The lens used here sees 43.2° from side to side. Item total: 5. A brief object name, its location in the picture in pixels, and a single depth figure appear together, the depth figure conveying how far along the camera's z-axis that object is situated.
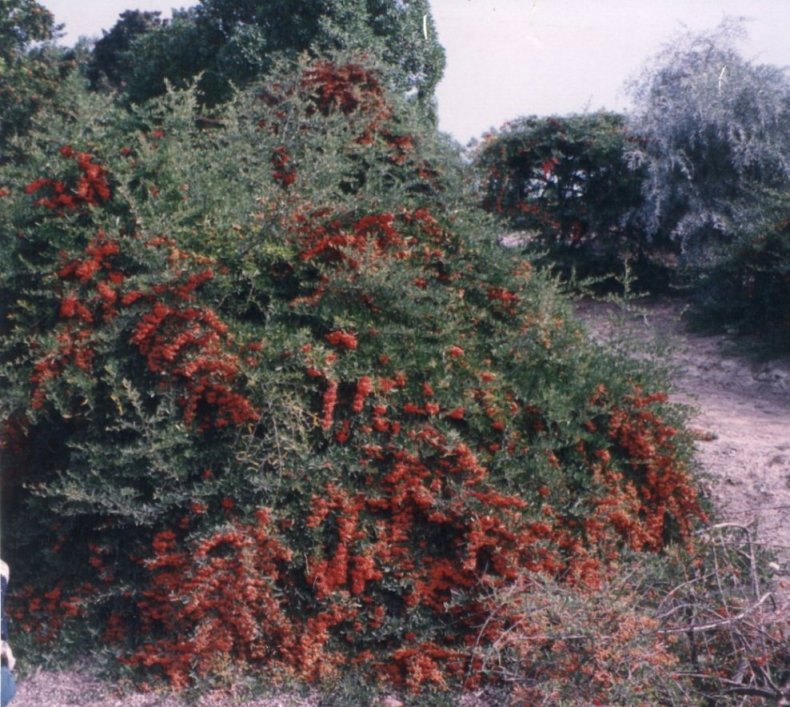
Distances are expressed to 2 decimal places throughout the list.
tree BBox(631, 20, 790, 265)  11.21
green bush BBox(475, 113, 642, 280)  12.19
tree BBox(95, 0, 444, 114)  11.38
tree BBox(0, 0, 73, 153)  13.82
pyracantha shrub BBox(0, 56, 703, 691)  3.97
